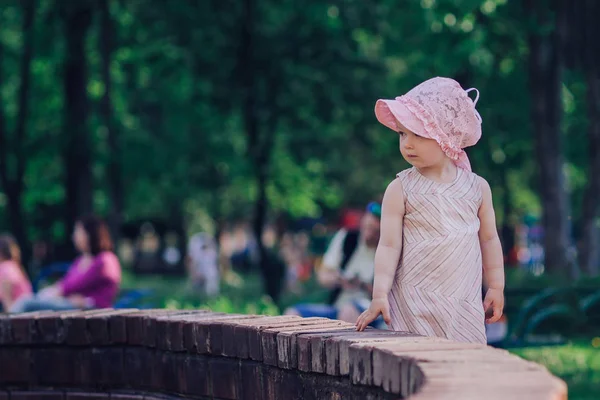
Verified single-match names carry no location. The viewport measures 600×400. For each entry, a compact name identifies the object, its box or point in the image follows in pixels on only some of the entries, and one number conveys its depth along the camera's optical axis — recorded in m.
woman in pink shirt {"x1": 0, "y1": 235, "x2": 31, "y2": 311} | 13.50
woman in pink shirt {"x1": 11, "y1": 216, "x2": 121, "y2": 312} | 11.98
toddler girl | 5.27
